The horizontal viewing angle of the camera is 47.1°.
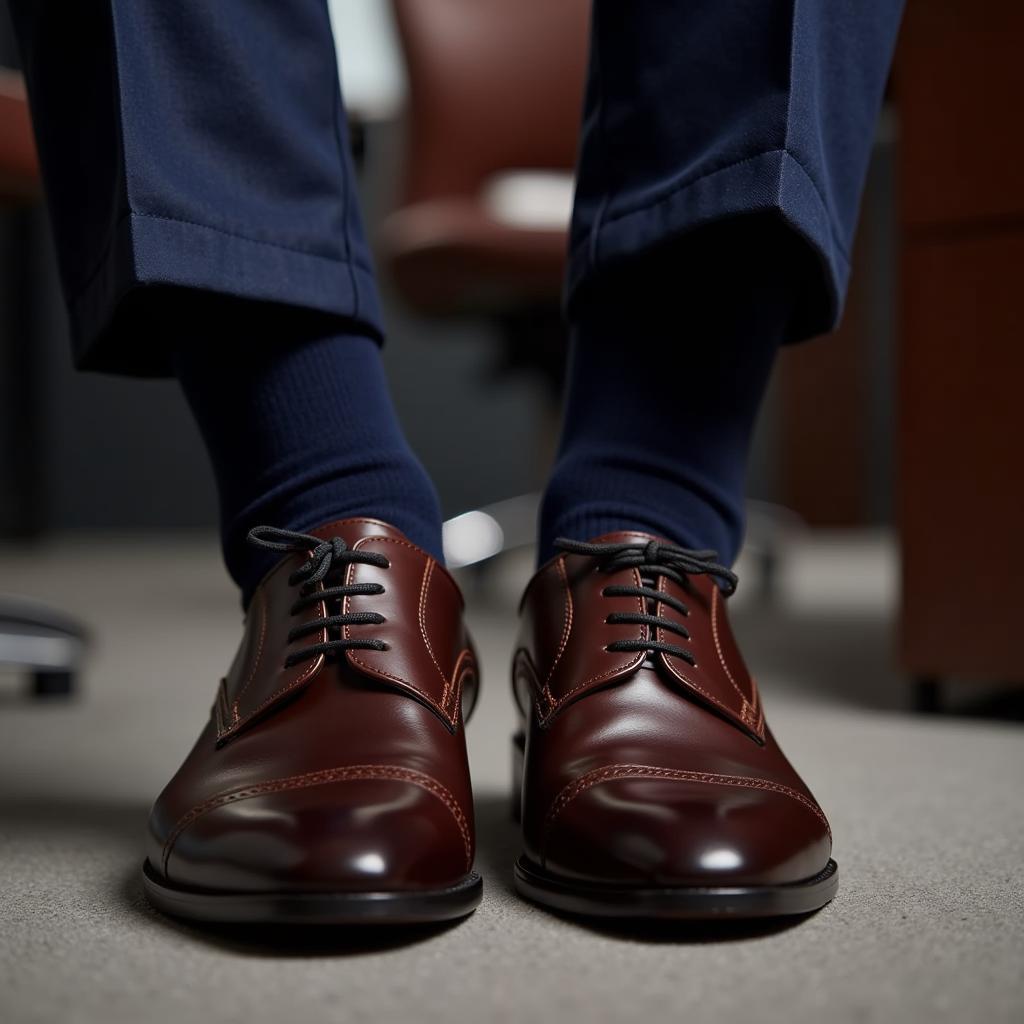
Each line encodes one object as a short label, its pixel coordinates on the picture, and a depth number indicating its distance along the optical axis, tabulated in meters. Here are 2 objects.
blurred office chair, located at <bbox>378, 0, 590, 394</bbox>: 1.89
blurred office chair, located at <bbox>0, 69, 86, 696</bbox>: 0.99
